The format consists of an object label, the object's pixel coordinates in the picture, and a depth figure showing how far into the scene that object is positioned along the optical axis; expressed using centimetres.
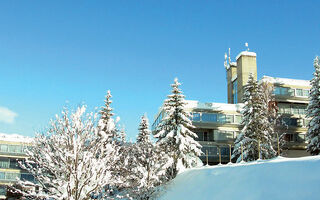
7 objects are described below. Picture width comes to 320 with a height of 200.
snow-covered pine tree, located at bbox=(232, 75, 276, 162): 3434
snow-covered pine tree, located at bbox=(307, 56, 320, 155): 3304
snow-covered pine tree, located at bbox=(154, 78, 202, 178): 3014
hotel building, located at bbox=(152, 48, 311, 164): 4647
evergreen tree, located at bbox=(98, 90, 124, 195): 4076
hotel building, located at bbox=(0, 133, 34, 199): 6216
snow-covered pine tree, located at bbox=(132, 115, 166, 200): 2430
